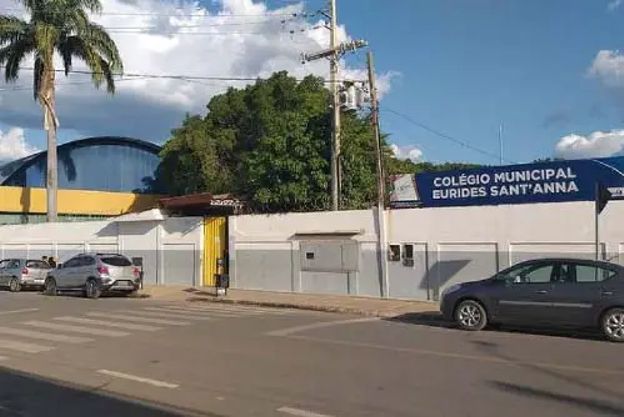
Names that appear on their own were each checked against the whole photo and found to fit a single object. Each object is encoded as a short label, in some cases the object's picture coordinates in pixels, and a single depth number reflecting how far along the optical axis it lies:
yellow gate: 29.44
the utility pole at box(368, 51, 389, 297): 23.69
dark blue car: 14.53
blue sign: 20.48
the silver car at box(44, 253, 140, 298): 26.50
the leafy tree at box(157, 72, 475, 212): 29.28
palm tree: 37.34
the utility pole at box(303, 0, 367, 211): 27.46
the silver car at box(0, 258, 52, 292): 31.39
